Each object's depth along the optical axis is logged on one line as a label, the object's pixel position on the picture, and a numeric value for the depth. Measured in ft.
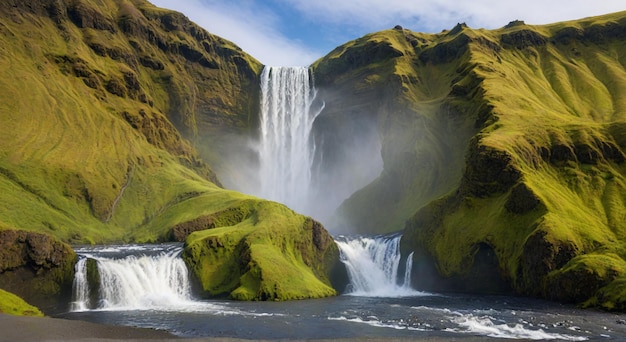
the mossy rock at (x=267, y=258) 233.76
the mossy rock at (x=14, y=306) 131.13
